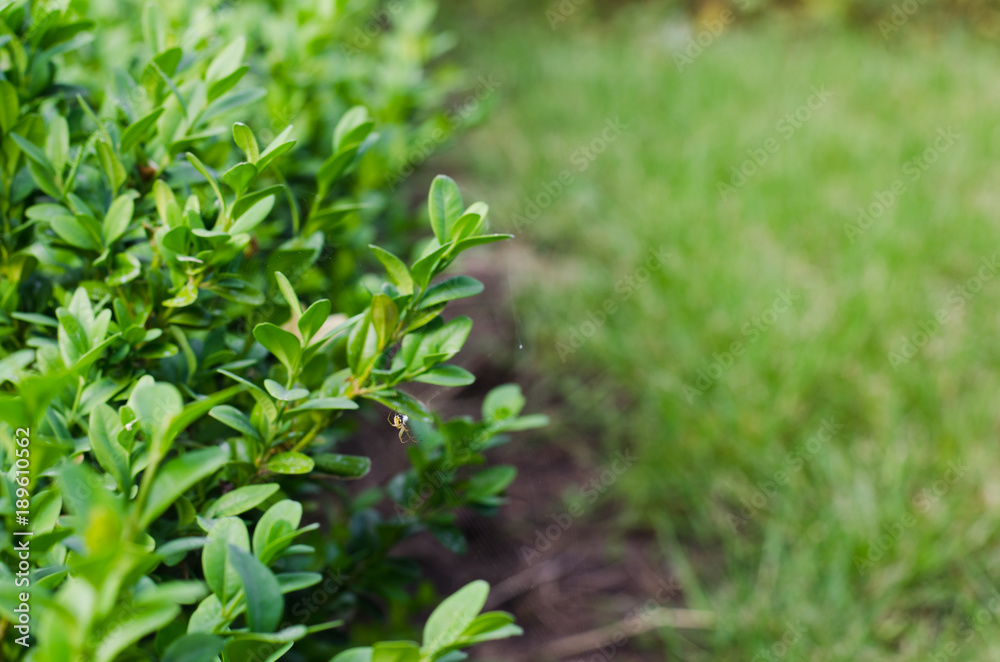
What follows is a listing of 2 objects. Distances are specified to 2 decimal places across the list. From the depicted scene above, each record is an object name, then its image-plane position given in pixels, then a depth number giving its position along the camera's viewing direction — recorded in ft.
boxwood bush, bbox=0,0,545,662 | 1.73
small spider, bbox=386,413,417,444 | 1.95
